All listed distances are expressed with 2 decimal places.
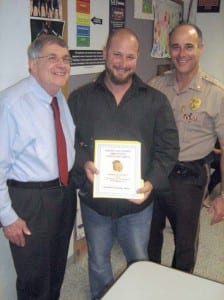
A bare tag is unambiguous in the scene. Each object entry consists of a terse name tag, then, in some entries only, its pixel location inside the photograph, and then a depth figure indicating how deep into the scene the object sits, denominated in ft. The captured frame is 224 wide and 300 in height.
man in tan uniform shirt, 6.64
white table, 3.88
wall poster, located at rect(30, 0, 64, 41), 6.33
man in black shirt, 5.71
